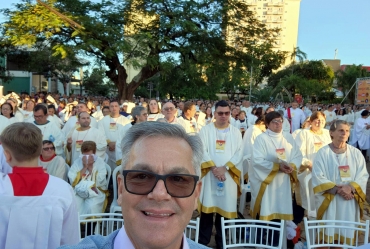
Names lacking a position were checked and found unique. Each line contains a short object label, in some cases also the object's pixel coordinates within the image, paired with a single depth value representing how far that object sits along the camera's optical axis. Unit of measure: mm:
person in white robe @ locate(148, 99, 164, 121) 7944
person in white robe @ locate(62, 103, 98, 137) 7681
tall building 87500
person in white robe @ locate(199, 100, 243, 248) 4844
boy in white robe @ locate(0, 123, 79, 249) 2404
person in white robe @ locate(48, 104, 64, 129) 8217
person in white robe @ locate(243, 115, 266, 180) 6590
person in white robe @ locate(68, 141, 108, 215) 4965
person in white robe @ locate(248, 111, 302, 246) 4738
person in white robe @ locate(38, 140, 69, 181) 5031
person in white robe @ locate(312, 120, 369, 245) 4160
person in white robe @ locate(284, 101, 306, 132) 14820
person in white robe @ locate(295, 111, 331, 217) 5477
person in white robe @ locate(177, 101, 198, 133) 7286
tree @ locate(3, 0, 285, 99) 13992
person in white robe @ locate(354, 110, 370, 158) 12008
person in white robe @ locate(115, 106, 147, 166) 6250
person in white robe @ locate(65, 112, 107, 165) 6375
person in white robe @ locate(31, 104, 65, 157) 6266
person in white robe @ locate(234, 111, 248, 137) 10483
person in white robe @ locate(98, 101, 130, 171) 7380
